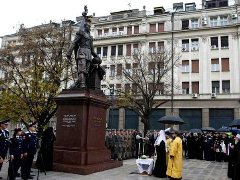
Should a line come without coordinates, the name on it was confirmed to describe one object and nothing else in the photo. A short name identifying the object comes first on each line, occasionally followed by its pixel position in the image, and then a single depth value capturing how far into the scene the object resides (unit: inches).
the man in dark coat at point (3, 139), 262.2
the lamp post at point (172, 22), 1061.8
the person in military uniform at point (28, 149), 293.6
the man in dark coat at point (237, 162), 298.5
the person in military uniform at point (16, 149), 284.7
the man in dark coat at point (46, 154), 325.9
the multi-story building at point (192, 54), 1093.6
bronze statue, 364.7
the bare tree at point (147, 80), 866.6
